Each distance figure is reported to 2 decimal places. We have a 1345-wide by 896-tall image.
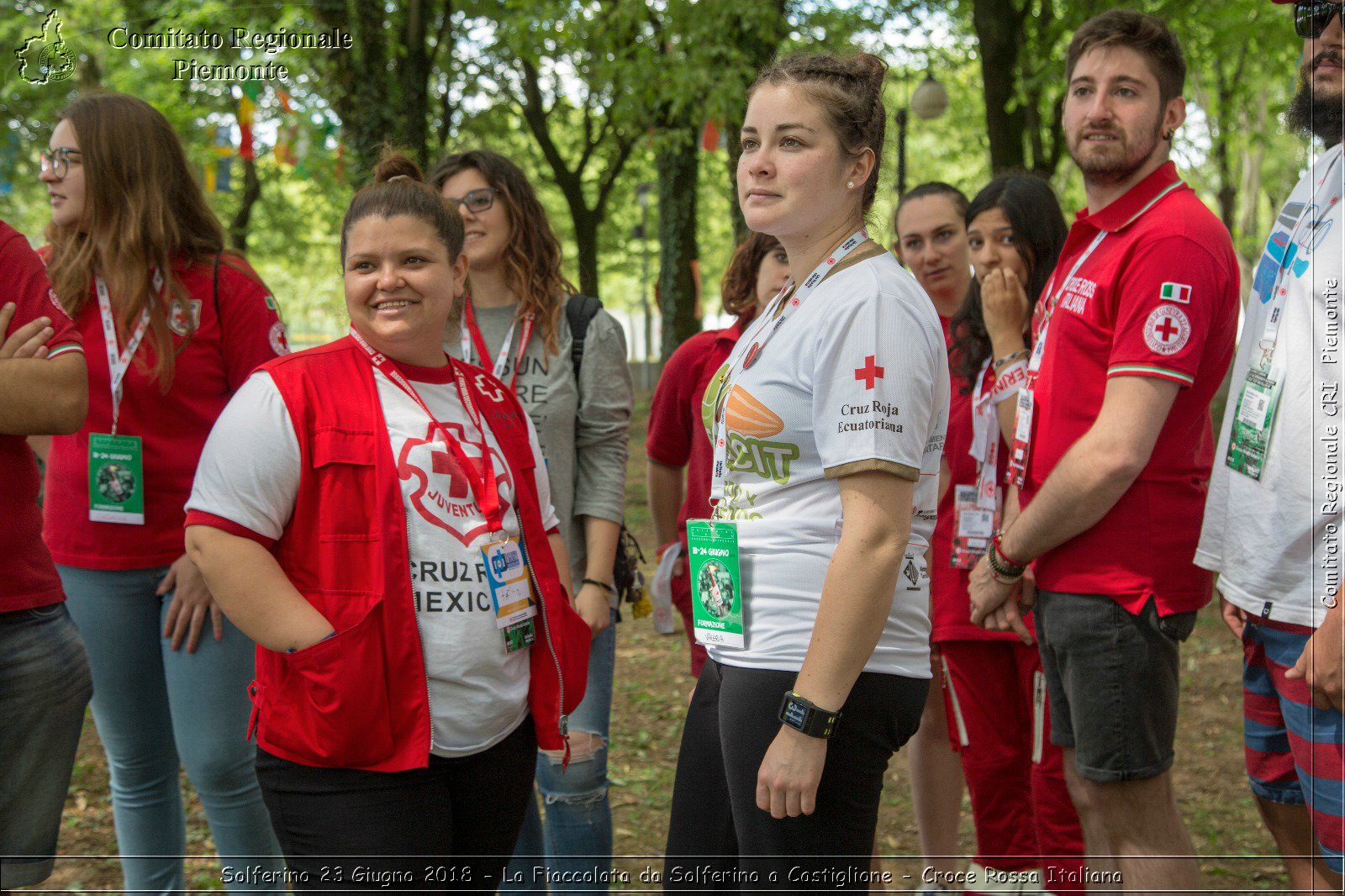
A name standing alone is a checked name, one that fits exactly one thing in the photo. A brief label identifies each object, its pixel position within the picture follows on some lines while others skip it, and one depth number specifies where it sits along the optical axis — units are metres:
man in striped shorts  2.32
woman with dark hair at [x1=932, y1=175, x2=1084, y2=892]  3.30
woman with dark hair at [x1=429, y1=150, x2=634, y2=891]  3.23
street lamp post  14.63
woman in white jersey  1.94
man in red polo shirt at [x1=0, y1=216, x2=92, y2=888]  2.42
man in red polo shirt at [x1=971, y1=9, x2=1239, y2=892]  2.60
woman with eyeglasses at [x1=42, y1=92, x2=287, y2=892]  2.93
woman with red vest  2.18
